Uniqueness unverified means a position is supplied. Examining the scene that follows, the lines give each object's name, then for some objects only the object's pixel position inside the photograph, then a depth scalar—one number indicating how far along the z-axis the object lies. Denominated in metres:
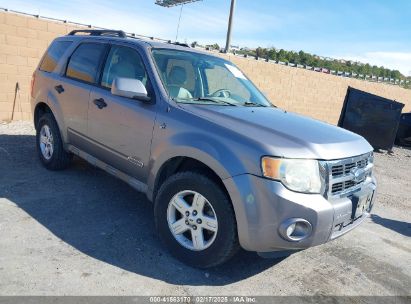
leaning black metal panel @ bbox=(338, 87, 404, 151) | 11.45
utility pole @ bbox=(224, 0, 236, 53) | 20.30
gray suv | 2.88
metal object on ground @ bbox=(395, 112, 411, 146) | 13.96
